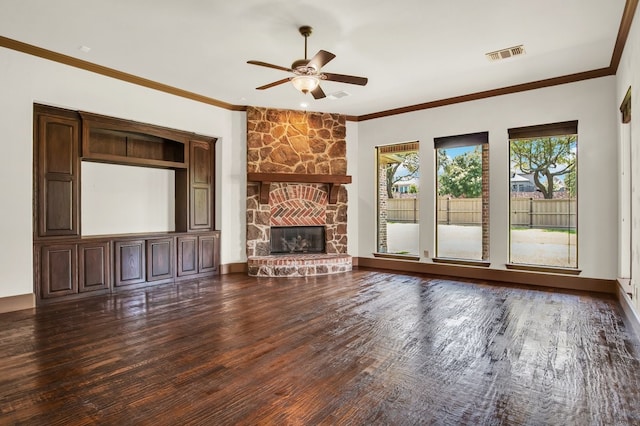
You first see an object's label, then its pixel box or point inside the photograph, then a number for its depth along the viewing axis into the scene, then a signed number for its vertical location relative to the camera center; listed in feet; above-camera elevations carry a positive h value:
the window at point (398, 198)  22.52 +0.89
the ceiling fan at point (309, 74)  12.08 +4.89
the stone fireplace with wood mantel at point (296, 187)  21.57 +1.63
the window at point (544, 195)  17.61 +0.81
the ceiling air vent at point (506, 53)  14.11 +6.31
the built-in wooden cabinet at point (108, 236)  14.85 +0.13
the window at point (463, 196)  19.93 +0.85
